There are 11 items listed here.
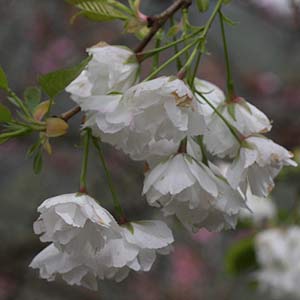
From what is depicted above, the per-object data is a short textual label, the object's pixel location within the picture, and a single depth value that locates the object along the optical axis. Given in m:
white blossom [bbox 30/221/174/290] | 0.61
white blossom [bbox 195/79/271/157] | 0.64
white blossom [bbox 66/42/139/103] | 0.63
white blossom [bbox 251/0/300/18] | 4.07
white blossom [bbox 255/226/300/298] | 1.16
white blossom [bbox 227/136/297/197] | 0.63
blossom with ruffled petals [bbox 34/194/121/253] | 0.60
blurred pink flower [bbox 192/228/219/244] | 4.09
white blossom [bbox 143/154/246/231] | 0.61
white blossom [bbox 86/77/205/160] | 0.59
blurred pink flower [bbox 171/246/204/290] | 4.20
